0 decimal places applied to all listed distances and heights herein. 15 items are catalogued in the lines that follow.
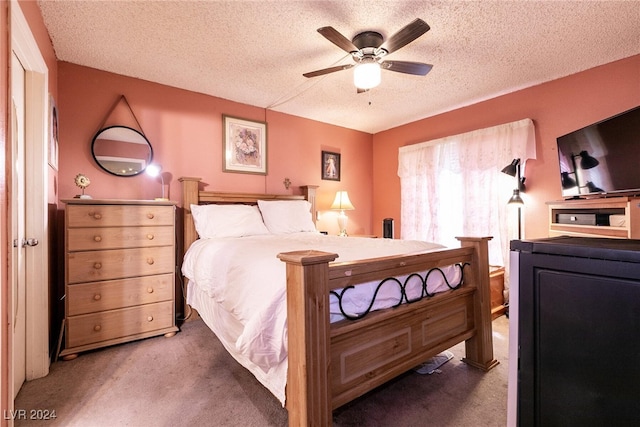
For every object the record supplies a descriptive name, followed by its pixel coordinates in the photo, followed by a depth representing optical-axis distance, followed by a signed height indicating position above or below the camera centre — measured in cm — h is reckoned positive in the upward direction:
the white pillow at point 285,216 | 325 -4
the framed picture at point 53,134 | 215 +61
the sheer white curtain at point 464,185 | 329 +34
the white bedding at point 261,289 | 136 -43
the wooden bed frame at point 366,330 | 121 -61
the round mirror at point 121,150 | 278 +61
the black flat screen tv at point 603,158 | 201 +41
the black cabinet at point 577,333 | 67 -30
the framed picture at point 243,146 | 350 +82
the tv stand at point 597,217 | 200 -4
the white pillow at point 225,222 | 287 -8
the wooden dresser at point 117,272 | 221 -46
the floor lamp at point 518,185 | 301 +28
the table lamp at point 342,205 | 418 +11
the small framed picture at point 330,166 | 439 +70
